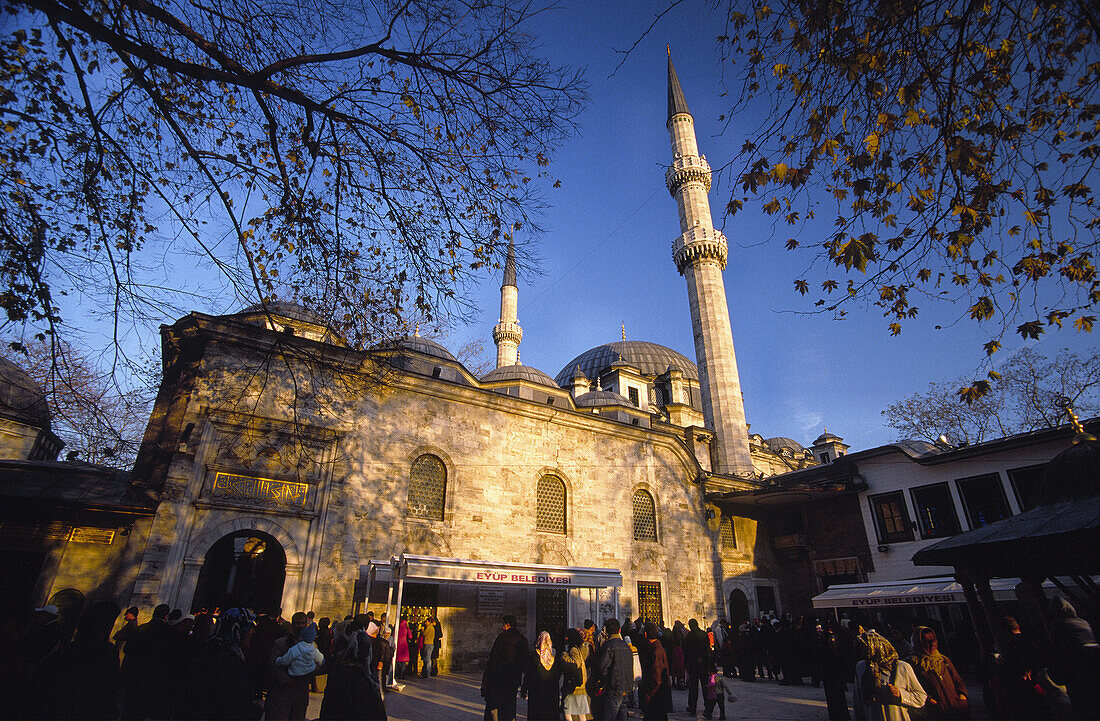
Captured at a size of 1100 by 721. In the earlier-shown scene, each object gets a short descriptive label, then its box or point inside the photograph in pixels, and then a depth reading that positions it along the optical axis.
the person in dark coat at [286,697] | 4.68
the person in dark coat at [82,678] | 3.03
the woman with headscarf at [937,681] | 4.41
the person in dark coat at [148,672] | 4.03
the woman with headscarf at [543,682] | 5.18
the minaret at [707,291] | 21.50
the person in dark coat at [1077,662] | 3.68
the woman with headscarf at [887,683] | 4.25
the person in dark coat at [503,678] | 5.64
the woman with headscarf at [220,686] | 3.89
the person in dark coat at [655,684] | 5.82
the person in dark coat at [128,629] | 5.63
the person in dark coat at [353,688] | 4.09
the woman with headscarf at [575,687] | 5.30
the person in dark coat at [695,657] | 7.68
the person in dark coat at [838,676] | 6.45
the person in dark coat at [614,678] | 5.30
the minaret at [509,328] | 30.00
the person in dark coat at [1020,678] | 4.55
